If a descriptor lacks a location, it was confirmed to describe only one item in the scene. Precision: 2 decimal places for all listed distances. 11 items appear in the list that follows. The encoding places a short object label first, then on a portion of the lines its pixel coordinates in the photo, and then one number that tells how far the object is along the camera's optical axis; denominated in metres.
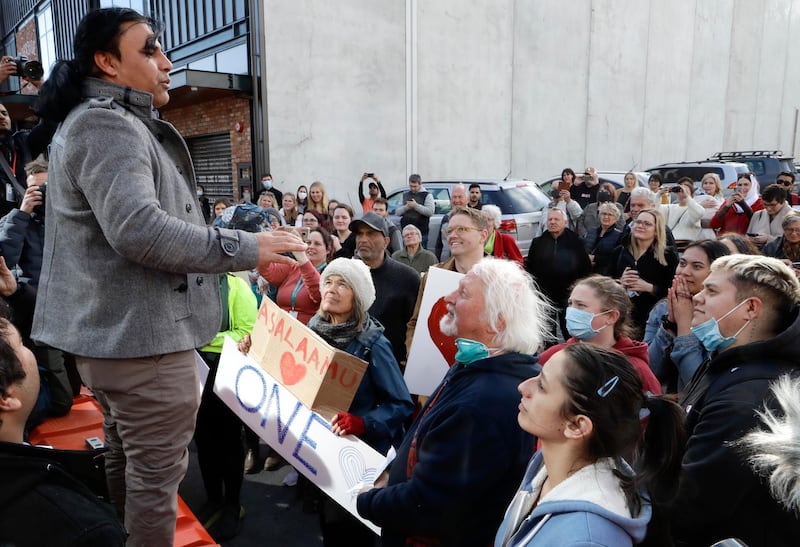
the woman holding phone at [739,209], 7.44
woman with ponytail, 1.49
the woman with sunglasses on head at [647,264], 5.09
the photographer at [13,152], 2.80
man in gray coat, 1.66
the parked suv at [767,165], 15.20
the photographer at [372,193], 10.57
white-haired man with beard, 1.81
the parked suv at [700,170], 13.37
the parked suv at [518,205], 9.30
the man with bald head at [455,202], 8.05
